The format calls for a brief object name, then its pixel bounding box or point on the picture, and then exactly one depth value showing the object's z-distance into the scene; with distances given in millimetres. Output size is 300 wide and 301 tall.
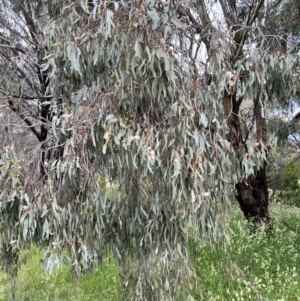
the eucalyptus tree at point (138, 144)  1608
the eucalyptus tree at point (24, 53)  3617
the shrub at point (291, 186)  10531
